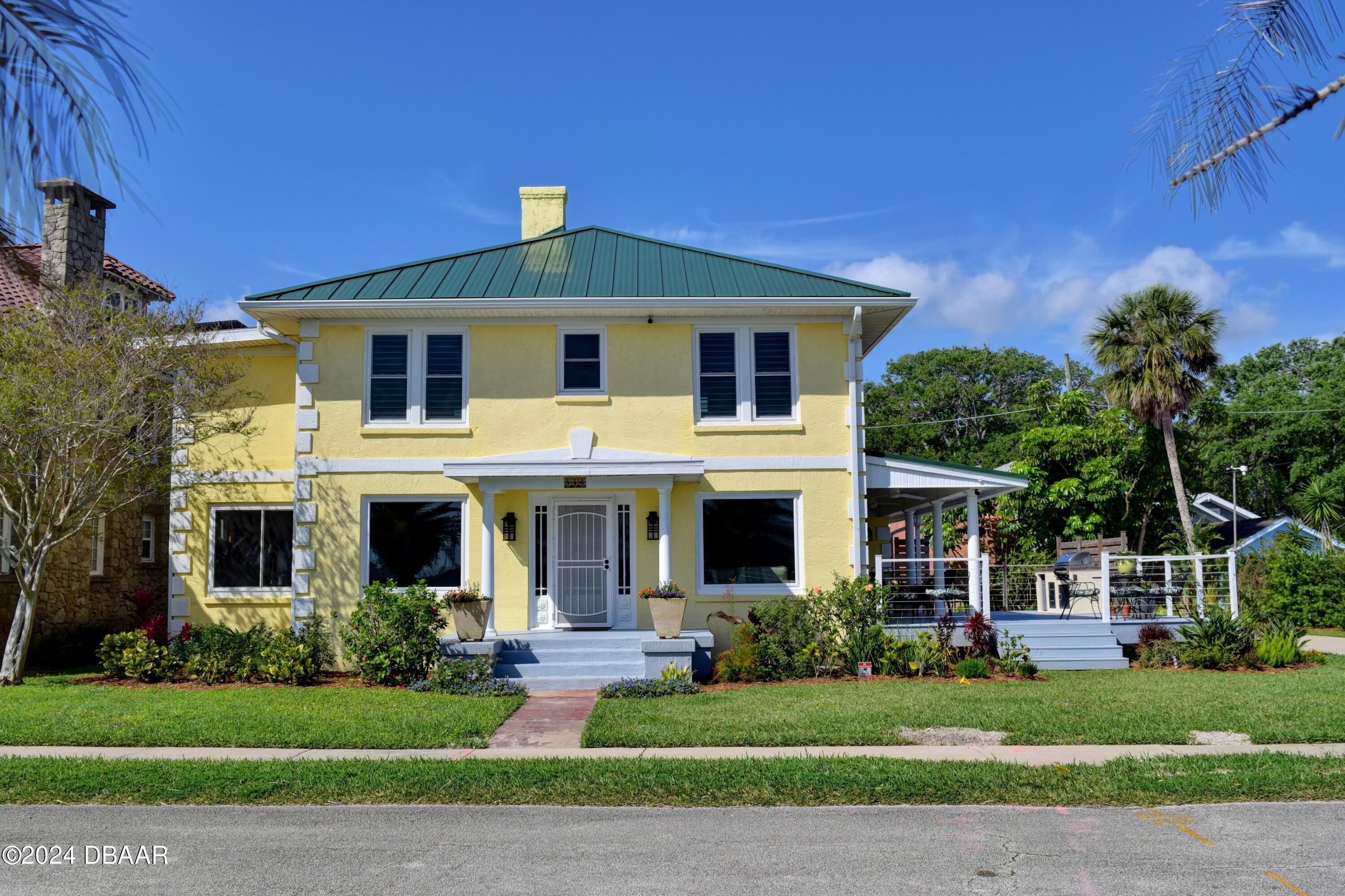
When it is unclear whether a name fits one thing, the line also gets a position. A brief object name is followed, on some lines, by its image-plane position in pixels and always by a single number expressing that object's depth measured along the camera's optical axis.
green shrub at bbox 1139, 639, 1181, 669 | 15.98
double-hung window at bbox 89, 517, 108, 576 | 18.16
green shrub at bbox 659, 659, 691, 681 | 14.00
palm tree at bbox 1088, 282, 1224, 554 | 26.77
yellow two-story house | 16.19
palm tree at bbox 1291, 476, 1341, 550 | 30.72
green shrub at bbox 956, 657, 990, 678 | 14.59
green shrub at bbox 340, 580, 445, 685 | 14.34
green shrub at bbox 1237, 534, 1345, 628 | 24.83
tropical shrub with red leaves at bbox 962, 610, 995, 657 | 15.57
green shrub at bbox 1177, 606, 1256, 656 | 15.78
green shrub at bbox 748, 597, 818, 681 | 14.84
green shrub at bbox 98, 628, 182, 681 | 14.80
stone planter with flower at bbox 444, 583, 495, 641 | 14.58
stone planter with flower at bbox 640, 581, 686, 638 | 14.53
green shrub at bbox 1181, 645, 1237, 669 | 15.56
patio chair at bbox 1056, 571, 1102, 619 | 17.70
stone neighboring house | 16.89
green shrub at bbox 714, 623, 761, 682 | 14.65
